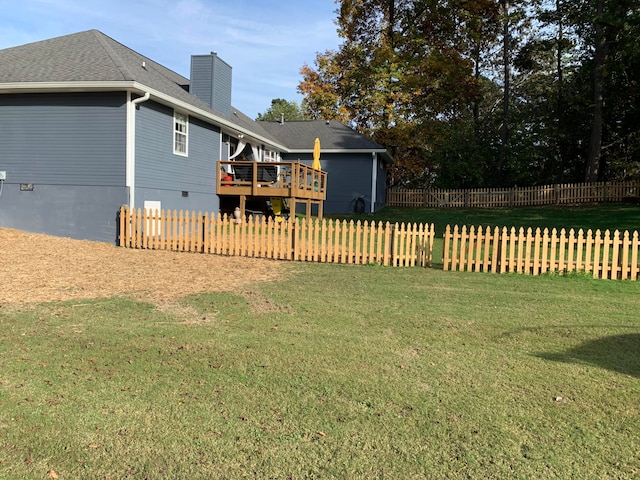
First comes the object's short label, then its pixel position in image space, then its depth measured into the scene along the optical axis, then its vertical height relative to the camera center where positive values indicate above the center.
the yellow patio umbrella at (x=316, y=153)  21.62 +2.75
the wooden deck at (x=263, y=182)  16.78 +1.09
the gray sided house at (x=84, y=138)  12.91 +1.93
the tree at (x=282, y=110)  66.44 +14.62
